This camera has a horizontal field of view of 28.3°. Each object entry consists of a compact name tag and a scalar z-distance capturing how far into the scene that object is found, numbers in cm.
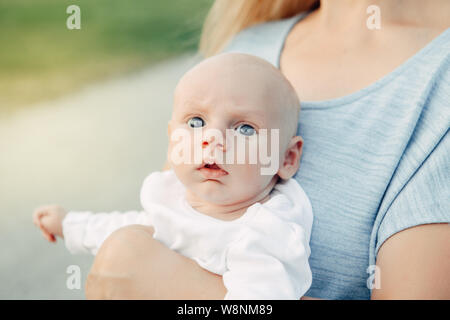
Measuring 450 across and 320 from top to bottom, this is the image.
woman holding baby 75
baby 74
